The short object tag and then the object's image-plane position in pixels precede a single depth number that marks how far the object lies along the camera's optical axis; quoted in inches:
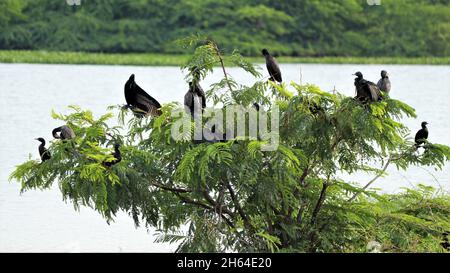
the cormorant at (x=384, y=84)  711.7
